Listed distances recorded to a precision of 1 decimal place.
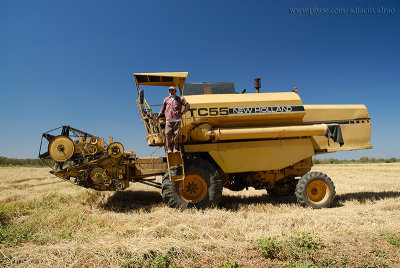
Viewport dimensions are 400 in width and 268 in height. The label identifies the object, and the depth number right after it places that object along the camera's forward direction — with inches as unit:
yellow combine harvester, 221.0
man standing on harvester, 207.2
